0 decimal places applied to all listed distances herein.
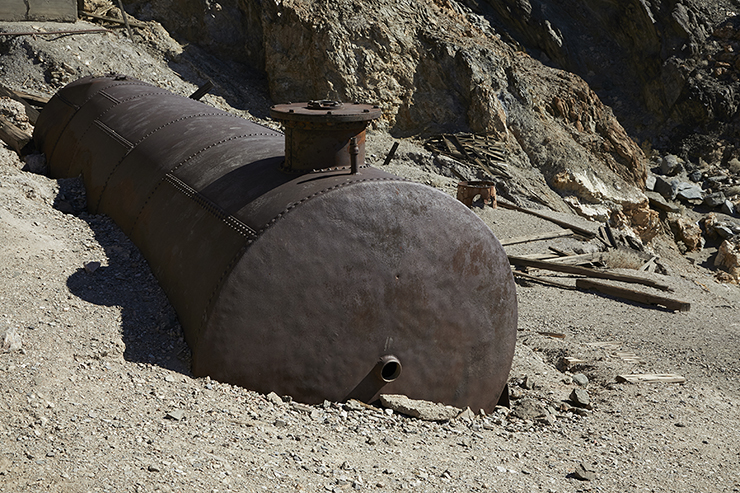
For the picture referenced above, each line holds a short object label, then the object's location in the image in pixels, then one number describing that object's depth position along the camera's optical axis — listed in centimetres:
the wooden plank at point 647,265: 1306
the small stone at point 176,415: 399
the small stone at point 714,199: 2197
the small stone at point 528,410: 556
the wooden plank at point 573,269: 1138
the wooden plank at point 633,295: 995
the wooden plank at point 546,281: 1090
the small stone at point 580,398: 592
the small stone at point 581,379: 678
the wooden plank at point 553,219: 1466
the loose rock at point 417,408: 478
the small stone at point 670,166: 2396
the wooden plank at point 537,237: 1277
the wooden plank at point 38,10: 1430
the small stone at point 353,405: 463
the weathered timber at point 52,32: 1357
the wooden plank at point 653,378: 677
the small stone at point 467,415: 505
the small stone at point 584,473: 434
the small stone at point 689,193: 2231
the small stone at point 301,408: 444
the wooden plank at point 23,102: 1059
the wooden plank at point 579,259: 1223
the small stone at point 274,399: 440
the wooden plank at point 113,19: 1605
